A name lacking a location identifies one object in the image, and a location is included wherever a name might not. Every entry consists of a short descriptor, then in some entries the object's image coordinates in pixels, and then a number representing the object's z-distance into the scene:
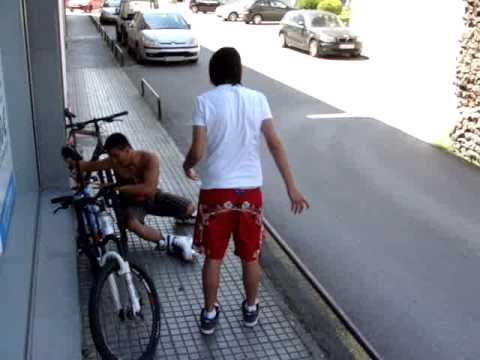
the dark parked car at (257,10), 34.00
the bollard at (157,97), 11.33
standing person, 3.85
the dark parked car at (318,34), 20.80
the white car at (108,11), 32.47
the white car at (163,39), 18.42
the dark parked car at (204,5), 41.28
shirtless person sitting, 4.58
